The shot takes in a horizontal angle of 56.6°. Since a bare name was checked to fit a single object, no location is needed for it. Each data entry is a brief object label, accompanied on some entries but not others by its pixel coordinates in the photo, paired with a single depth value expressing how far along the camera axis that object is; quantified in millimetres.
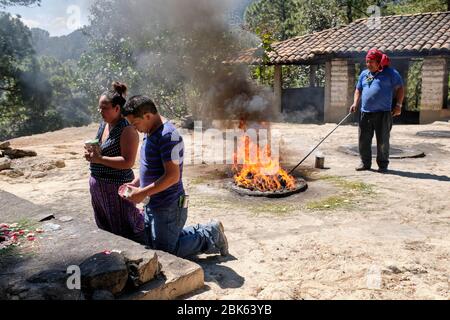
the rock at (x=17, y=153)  8820
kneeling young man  3123
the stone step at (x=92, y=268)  2643
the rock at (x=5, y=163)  7777
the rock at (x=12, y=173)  7531
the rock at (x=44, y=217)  3878
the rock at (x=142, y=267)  2826
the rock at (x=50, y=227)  3654
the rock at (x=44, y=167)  7879
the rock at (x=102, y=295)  2590
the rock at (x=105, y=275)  2676
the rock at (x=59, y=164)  8156
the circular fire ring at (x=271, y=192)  5777
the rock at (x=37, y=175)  7441
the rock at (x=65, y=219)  3879
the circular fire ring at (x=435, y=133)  10854
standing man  6689
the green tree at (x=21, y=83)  24109
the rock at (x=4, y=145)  9414
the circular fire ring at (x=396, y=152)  8227
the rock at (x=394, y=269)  3356
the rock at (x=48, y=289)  2512
